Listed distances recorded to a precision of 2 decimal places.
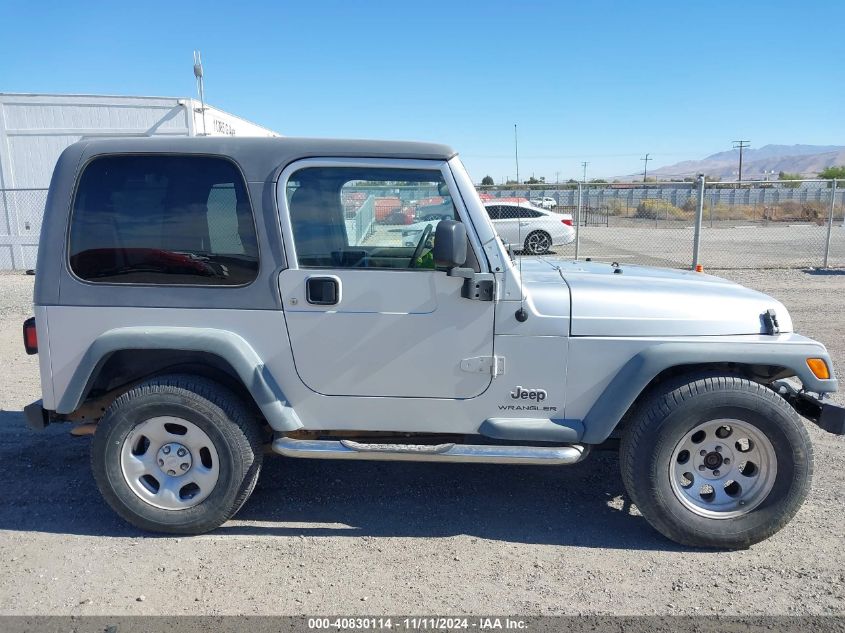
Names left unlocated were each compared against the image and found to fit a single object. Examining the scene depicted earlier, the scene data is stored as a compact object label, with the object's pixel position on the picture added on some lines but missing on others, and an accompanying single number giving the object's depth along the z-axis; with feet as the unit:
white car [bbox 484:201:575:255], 59.31
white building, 47.11
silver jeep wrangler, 11.16
